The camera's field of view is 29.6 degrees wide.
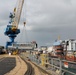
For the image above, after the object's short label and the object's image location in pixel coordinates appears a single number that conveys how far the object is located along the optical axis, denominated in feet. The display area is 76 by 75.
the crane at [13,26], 314.04
